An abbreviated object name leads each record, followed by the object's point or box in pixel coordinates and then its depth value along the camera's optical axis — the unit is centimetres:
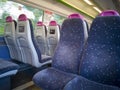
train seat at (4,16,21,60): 160
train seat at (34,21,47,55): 214
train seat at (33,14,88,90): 93
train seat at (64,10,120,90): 84
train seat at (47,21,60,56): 202
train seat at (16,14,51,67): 143
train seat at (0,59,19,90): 109
